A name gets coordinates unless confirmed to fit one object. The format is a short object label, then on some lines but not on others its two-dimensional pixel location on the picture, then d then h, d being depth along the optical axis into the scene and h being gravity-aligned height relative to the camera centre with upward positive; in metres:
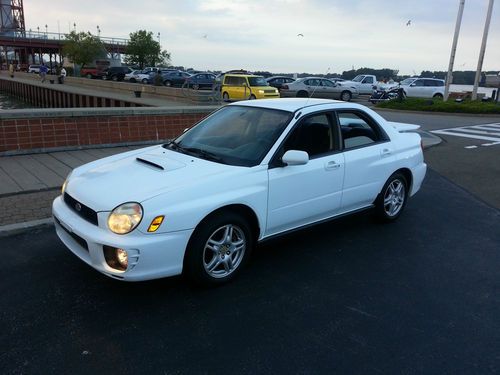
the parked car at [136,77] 45.48 -1.62
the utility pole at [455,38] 24.48 +1.98
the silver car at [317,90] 27.12 -1.23
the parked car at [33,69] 68.20 -1.86
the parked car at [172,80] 39.44 -1.50
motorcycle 28.01 -1.57
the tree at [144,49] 78.12 +2.17
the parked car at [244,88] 21.97 -1.12
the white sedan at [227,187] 3.27 -1.04
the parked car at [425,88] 30.38 -1.01
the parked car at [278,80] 33.94 -1.01
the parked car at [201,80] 34.83 -1.29
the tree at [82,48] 66.81 +1.58
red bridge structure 90.81 +2.95
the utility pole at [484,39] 24.55 +2.03
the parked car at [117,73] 49.62 -1.38
